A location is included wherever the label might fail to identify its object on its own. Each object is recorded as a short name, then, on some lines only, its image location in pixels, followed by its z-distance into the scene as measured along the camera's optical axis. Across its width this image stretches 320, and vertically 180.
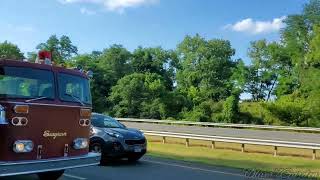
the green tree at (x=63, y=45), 87.06
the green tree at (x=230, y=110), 53.78
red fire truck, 9.32
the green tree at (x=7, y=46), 61.81
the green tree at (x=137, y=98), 56.59
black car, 15.98
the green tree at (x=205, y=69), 73.62
